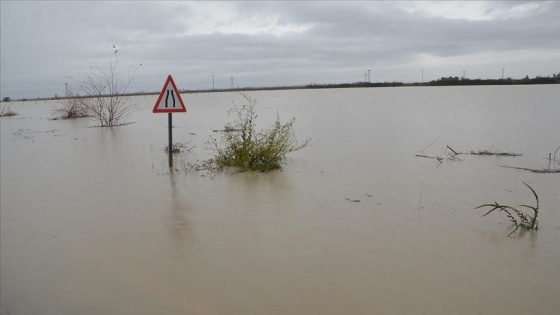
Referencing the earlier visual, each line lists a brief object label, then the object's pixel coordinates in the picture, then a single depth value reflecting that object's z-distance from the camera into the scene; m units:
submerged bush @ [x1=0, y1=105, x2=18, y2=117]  29.55
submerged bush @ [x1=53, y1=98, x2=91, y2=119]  24.75
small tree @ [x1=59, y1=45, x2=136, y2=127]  19.08
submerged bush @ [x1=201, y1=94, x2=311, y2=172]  8.27
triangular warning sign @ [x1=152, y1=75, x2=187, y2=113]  8.12
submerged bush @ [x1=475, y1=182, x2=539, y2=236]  4.71
